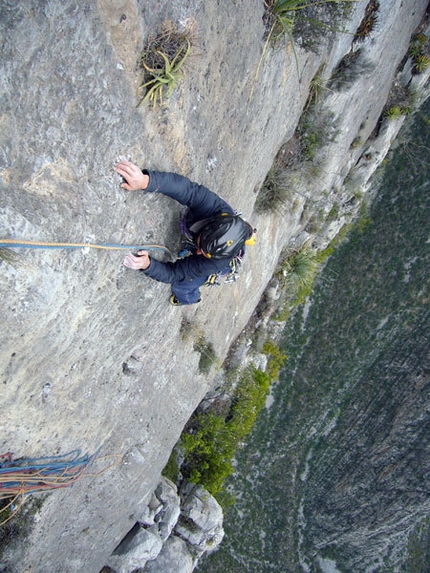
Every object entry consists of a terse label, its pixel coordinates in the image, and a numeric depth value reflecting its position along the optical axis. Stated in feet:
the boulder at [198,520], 30.86
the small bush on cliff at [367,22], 26.32
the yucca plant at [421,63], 32.35
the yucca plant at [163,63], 12.32
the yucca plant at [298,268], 33.32
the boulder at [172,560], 28.30
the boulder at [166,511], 27.55
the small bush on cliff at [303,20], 17.08
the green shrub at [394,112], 33.88
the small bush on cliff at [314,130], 26.27
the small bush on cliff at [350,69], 26.71
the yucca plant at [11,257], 11.09
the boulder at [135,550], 24.85
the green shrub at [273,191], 25.17
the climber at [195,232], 12.98
